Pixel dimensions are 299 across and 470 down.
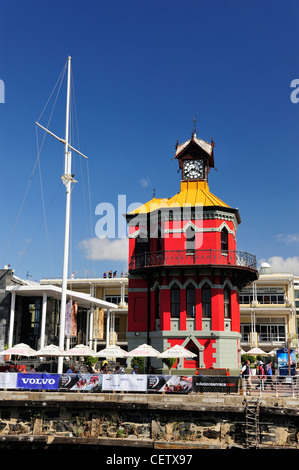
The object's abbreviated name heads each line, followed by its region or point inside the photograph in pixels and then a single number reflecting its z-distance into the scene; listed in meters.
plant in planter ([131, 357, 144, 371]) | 35.41
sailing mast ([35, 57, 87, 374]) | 31.05
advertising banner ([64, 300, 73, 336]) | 33.69
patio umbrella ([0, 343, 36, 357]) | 27.50
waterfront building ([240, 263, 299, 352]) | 57.19
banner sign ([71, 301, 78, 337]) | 40.46
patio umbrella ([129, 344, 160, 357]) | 27.25
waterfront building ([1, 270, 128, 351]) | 40.00
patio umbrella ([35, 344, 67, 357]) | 26.73
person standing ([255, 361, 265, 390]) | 22.25
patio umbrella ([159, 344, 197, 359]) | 27.12
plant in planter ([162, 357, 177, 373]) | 32.81
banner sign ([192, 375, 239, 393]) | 22.08
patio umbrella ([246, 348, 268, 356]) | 36.44
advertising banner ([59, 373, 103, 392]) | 22.95
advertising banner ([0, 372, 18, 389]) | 23.33
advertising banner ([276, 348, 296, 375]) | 32.15
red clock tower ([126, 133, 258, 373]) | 34.19
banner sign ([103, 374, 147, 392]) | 22.65
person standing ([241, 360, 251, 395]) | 24.38
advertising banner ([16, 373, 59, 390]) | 23.05
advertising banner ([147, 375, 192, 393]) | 22.47
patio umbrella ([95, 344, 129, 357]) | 27.81
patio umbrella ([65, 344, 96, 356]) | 27.11
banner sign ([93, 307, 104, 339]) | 50.34
